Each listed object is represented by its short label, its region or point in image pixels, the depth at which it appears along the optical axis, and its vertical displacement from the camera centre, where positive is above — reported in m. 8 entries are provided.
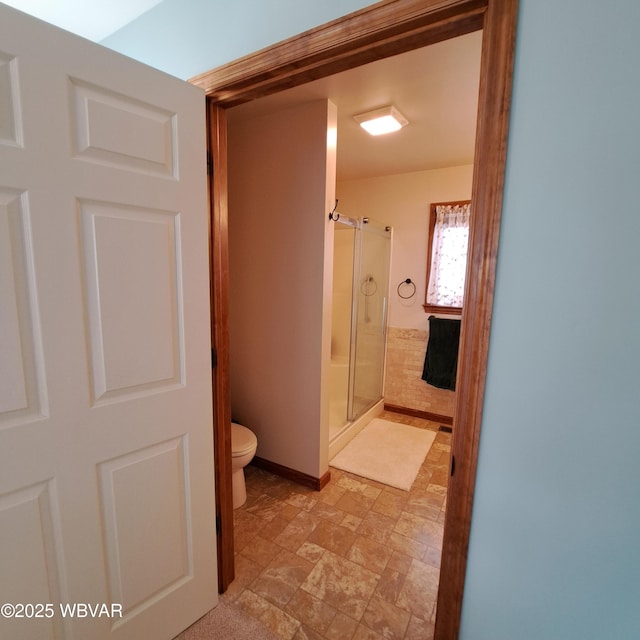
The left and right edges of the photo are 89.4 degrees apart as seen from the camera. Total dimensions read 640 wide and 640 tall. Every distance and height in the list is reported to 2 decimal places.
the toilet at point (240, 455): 1.95 -1.08
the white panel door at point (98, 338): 0.86 -0.20
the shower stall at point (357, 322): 2.99 -0.43
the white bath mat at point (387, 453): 2.46 -1.46
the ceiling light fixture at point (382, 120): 2.03 +1.04
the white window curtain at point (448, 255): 3.11 +0.26
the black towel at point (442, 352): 3.14 -0.69
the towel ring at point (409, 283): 3.44 -0.05
